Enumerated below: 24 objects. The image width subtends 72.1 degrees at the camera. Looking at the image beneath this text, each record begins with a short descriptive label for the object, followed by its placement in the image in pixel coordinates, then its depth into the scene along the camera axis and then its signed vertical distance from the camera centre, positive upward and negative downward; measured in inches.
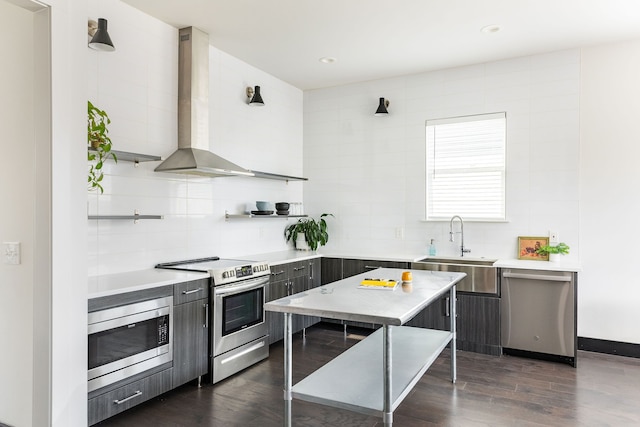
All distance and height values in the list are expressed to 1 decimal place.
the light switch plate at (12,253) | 100.7 -10.3
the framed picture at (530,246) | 179.5 -14.8
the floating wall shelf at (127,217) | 124.7 -2.5
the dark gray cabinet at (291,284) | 170.7 -31.2
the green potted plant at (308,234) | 217.2 -12.4
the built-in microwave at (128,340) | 106.0 -34.2
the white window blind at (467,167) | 190.5 +19.3
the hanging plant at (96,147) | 117.3 +16.5
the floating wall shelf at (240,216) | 179.3 -2.9
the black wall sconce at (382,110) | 205.3 +46.7
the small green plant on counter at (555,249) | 172.4 -15.2
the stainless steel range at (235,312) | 137.7 -34.5
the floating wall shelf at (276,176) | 187.5 +15.0
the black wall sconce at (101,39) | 122.8 +47.6
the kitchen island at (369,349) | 89.0 -40.0
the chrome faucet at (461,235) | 193.6 -11.2
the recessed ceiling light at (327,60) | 185.6 +64.3
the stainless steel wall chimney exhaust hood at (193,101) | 155.1 +38.6
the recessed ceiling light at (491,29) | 154.1 +64.5
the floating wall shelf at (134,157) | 127.0 +15.7
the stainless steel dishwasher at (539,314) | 156.9 -38.0
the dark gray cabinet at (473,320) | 167.9 -43.3
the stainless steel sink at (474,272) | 168.6 -24.1
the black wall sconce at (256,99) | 189.3 +47.4
